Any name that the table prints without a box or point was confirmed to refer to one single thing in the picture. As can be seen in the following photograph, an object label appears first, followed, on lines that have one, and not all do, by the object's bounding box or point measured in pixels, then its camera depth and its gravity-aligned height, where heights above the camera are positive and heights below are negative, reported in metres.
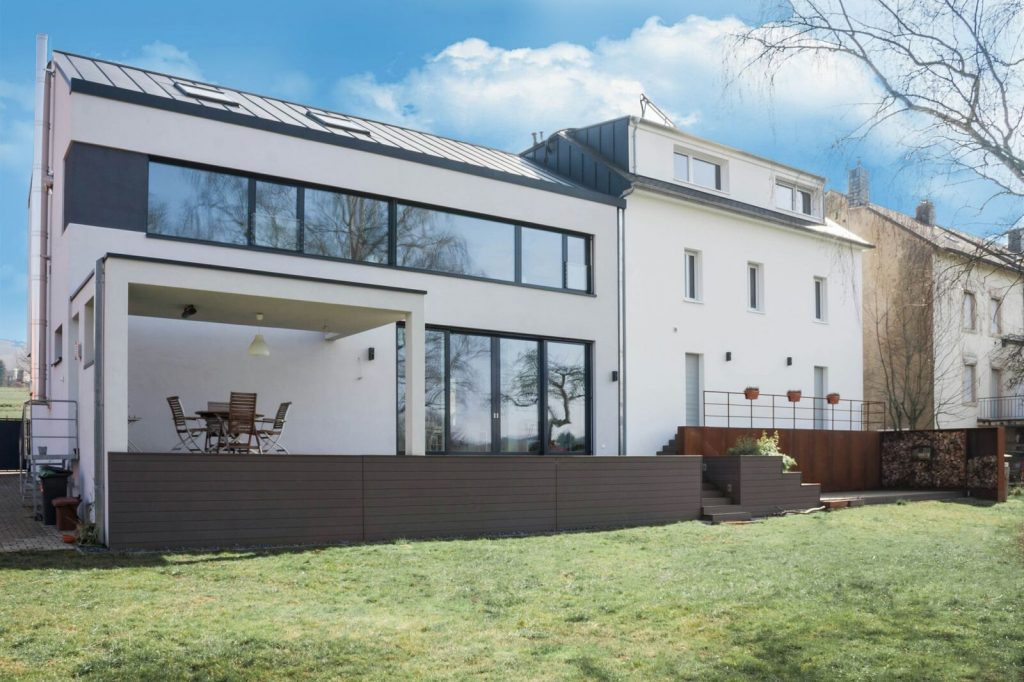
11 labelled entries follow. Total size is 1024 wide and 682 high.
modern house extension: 11.60 +1.91
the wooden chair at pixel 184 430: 11.68 -0.34
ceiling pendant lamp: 12.88 +0.78
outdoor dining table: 11.54 -0.20
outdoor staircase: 14.86 -1.77
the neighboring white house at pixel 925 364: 25.66 +1.01
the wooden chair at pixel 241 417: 11.55 -0.17
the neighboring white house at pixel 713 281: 18.33 +2.60
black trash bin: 11.12 -1.01
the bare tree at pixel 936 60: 6.45 +2.40
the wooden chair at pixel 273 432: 12.57 -0.40
